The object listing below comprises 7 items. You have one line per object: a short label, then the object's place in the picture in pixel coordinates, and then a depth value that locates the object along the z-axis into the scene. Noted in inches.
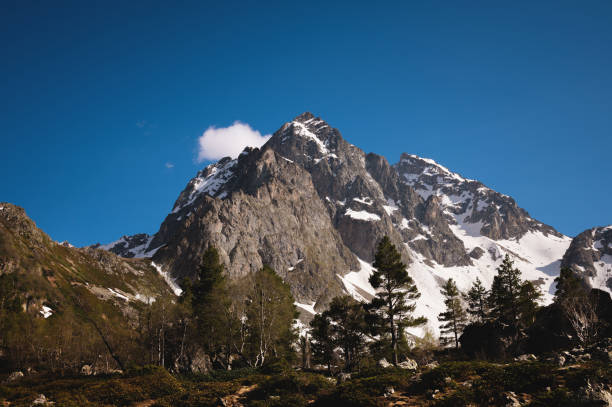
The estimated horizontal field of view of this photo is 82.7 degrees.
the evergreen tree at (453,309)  2068.2
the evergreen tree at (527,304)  1807.3
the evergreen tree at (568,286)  1517.0
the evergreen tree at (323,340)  1810.8
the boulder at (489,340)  1676.6
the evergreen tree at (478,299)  2256.4
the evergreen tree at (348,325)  1665.8
